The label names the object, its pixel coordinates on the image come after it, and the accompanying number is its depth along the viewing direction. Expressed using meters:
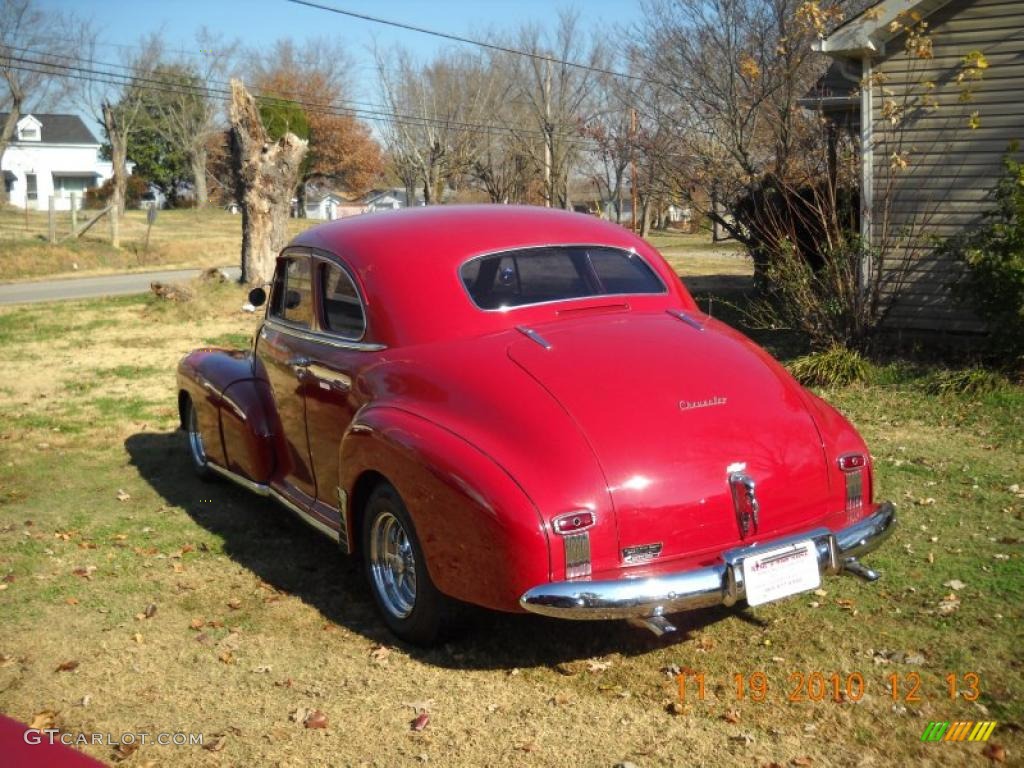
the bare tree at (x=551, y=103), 38.50
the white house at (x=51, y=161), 65.31
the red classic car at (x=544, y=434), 3.86
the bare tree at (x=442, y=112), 38.44
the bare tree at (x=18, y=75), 40.59
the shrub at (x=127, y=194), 56.34
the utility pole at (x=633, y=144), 16.95
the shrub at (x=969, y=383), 8.96
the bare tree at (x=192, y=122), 56.34
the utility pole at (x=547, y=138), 38.50
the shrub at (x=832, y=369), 9.77
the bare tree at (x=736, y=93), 14.64
